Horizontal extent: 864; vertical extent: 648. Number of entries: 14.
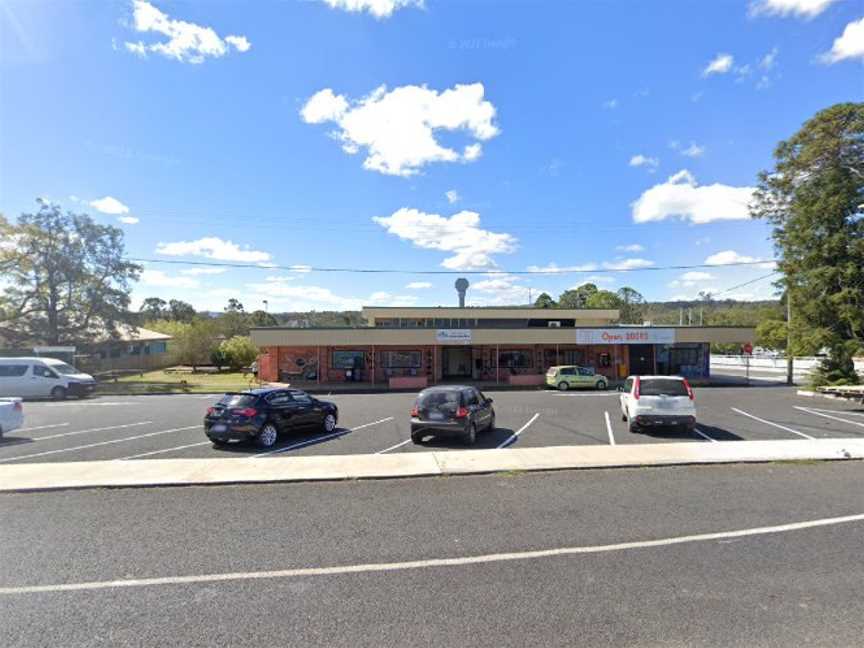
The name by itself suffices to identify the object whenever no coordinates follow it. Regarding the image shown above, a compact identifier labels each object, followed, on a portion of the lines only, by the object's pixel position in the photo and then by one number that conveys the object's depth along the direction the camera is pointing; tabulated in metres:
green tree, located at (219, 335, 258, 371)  48.66
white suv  13.43
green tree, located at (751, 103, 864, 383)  21.67
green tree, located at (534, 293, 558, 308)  101.78
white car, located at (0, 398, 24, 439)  13.36
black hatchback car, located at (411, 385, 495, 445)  12.30
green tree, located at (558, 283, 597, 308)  98.92
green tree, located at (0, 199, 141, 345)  37.25
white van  25.44
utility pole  24.60
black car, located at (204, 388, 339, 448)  11.92
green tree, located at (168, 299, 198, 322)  101.09
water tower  48.00
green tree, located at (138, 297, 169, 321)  99.12
